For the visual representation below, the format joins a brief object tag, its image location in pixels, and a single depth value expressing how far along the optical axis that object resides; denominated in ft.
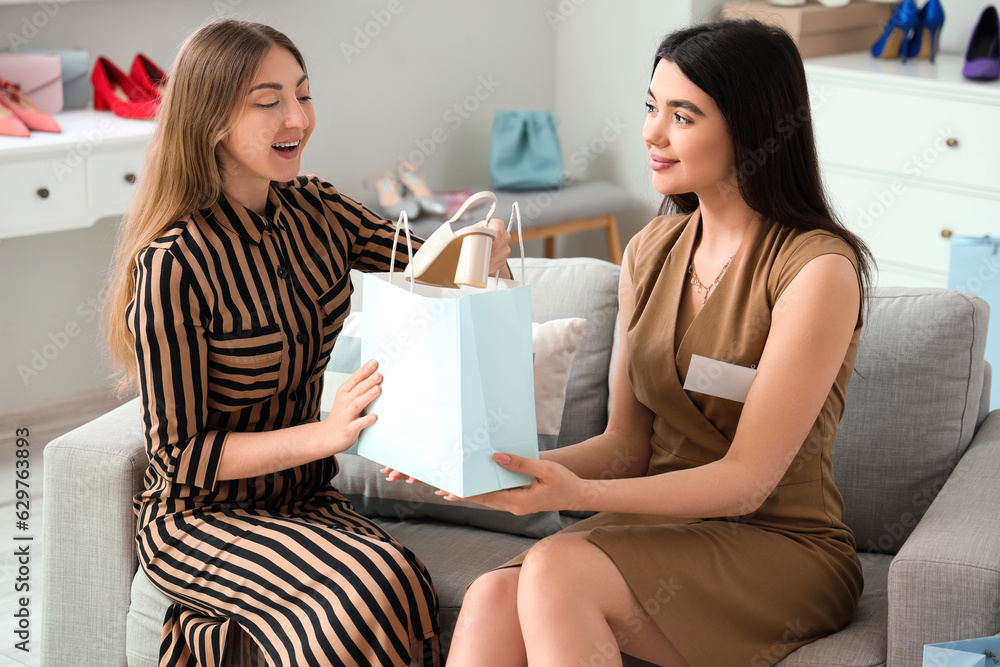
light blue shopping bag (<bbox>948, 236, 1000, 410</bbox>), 8.71
